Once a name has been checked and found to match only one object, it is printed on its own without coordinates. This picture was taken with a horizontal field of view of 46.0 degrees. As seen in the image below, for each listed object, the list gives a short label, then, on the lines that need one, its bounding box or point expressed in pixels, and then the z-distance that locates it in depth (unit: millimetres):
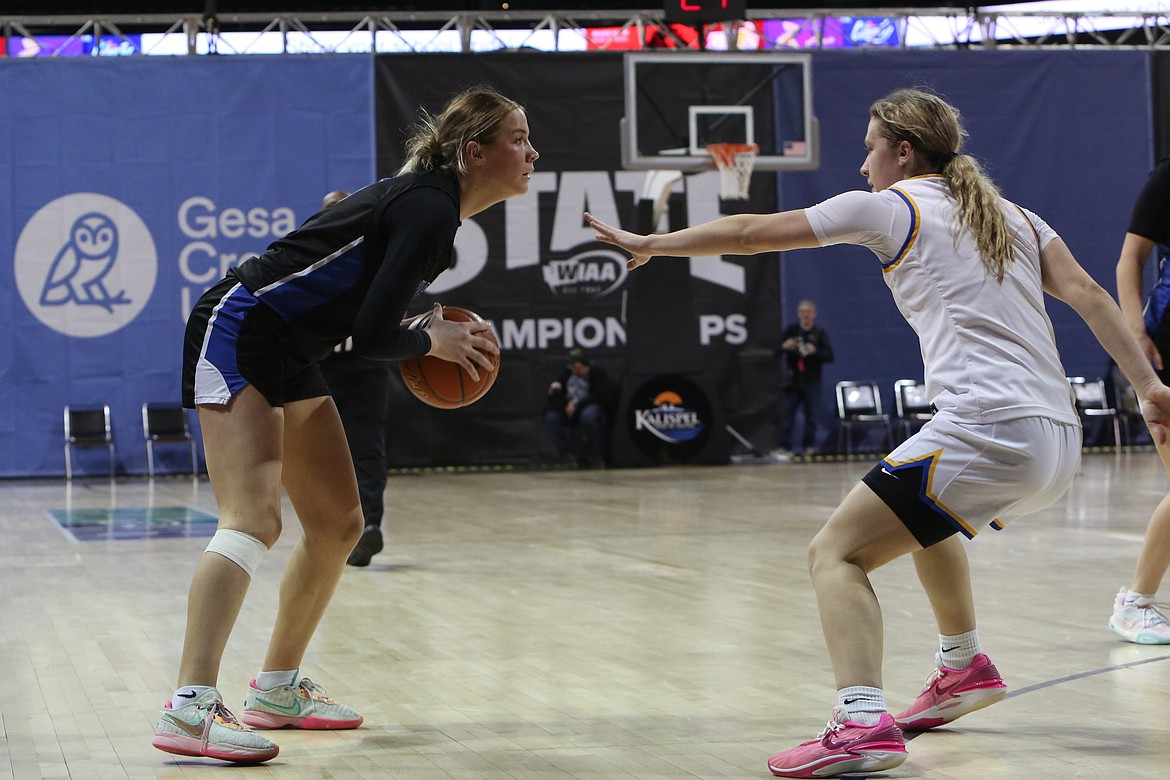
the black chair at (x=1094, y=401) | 16141
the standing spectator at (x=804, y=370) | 15438
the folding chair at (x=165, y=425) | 14703
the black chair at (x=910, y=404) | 15875
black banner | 15406
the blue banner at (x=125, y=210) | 14867
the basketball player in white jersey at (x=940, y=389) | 3225
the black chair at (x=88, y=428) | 14539
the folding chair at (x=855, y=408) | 15875
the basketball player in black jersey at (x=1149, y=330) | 4816
